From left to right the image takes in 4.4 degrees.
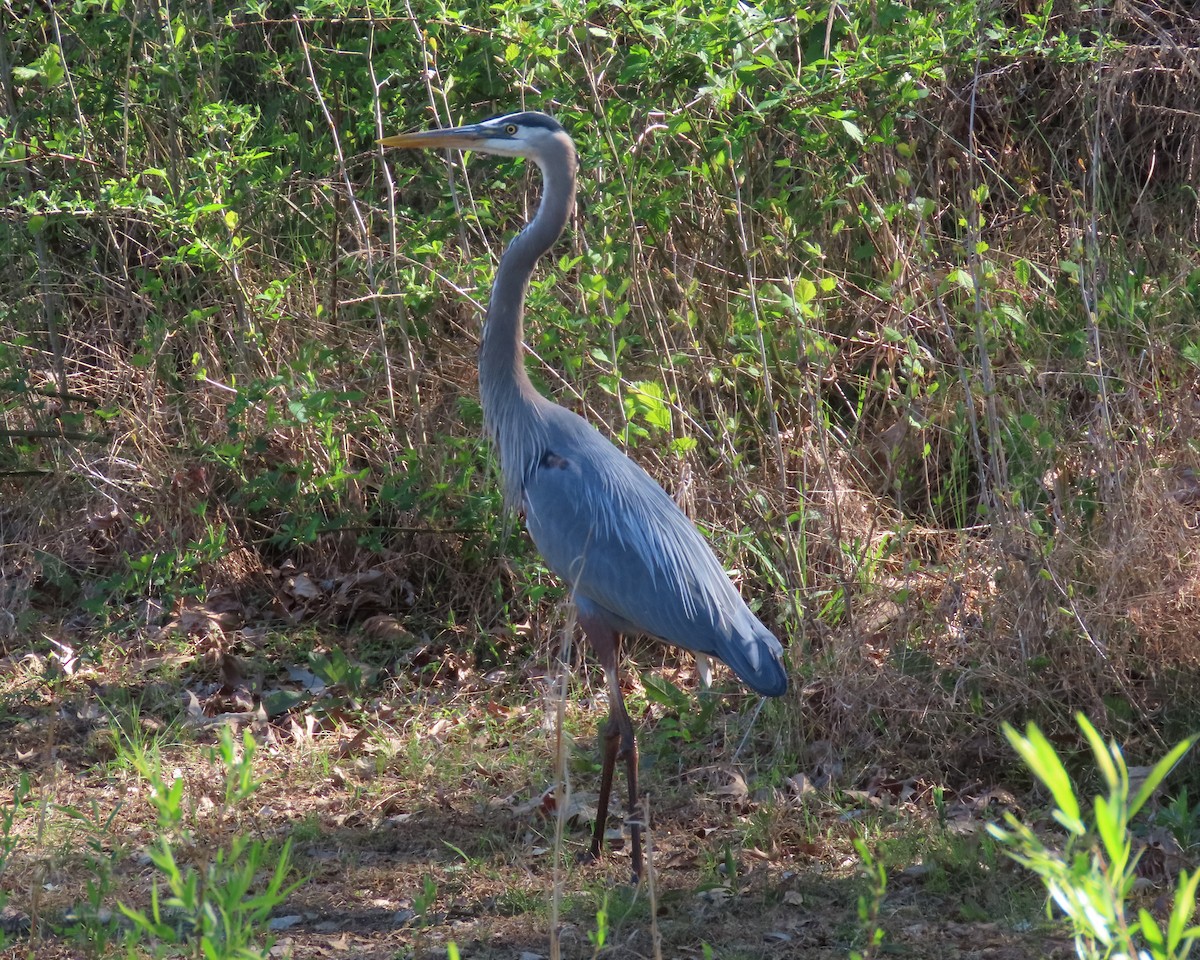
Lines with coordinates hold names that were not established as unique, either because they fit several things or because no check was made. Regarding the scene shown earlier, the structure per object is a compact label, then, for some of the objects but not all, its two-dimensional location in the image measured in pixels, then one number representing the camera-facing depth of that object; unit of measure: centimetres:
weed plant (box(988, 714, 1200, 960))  1158
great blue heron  1969
